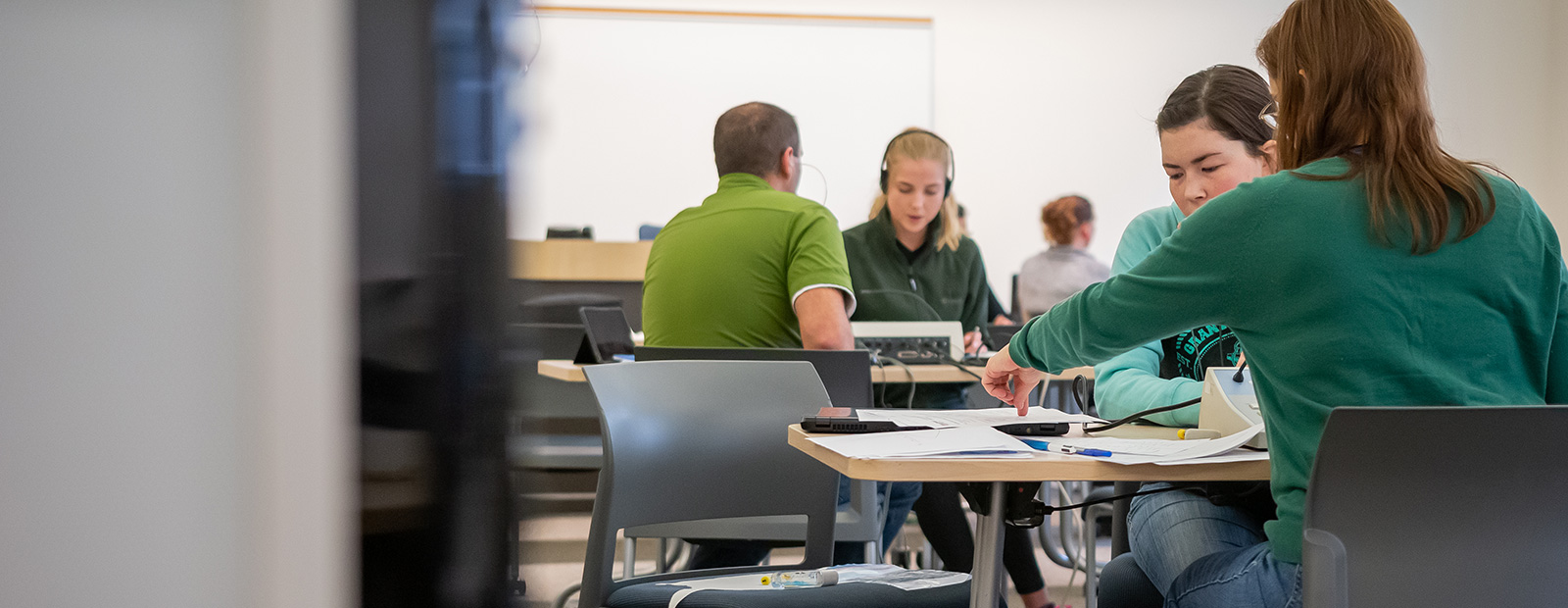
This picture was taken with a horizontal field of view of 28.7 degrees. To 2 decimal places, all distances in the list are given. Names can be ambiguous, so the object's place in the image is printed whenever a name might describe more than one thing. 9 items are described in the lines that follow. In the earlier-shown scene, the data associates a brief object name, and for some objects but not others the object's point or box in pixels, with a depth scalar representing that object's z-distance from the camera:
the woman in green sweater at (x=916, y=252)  8.52
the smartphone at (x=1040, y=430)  6.32
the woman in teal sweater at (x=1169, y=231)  6.50
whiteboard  16.88
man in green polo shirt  7.47
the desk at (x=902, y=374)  7.72
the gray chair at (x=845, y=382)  7.23
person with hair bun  11.78
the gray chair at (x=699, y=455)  6.61
